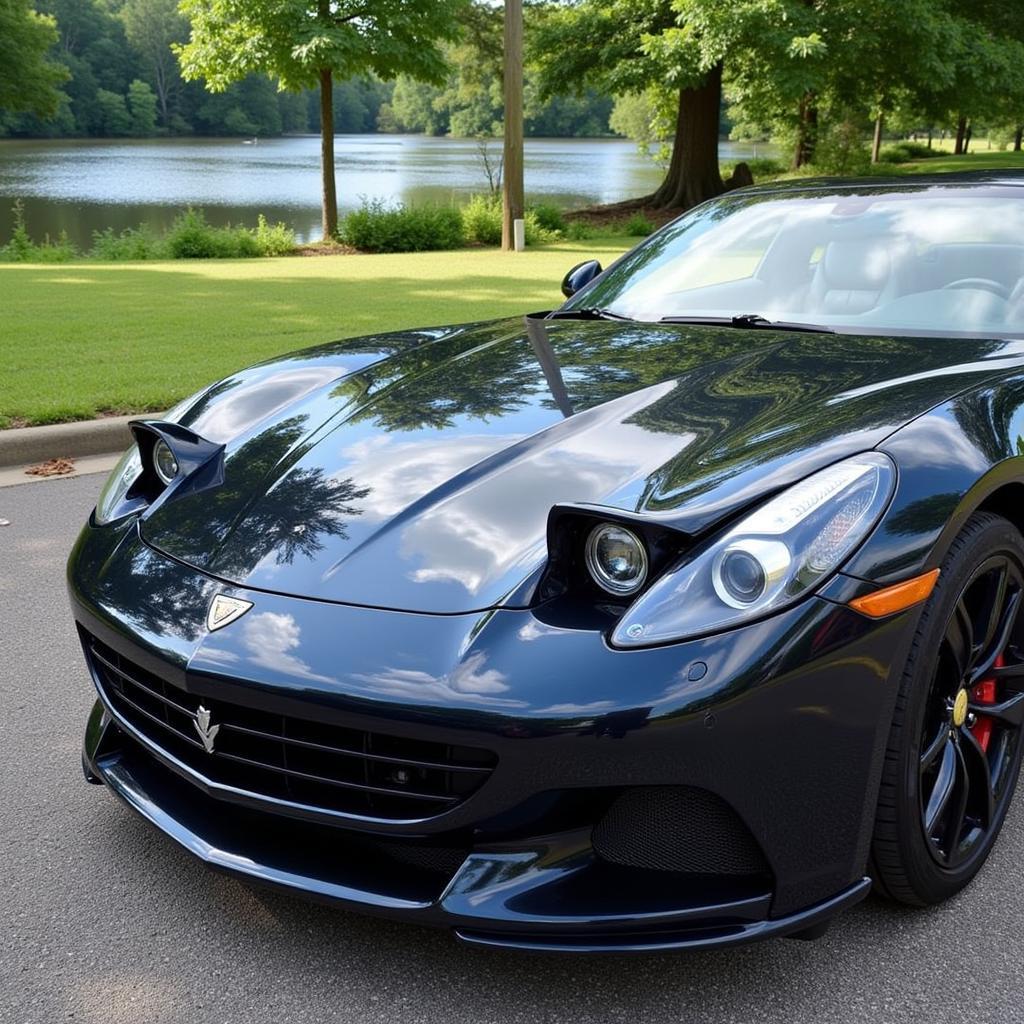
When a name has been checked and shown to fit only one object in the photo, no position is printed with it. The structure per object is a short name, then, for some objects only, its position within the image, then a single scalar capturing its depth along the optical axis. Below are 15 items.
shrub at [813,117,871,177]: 28.94
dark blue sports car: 1.75
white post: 16.73
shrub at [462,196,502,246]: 18.14
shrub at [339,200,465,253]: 17.33
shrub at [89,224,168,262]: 15.81
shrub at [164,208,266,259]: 15.88
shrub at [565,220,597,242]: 19.83
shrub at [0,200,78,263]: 15.42
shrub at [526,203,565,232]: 19.78
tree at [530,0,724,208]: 23.31
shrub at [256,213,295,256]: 16.70
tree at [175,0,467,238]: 17.59
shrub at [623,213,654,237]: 21.01
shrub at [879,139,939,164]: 48.91
